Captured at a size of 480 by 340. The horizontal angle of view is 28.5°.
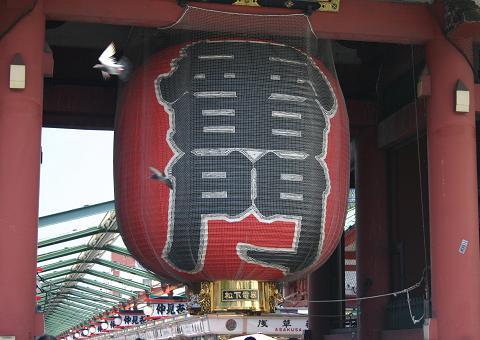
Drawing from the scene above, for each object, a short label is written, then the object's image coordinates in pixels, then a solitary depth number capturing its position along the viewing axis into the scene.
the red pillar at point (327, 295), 14.67
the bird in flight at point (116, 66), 9.89
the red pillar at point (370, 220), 12.58
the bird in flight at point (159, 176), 8.58
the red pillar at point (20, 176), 8.06
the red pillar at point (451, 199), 9.10
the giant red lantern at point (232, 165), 8.72
